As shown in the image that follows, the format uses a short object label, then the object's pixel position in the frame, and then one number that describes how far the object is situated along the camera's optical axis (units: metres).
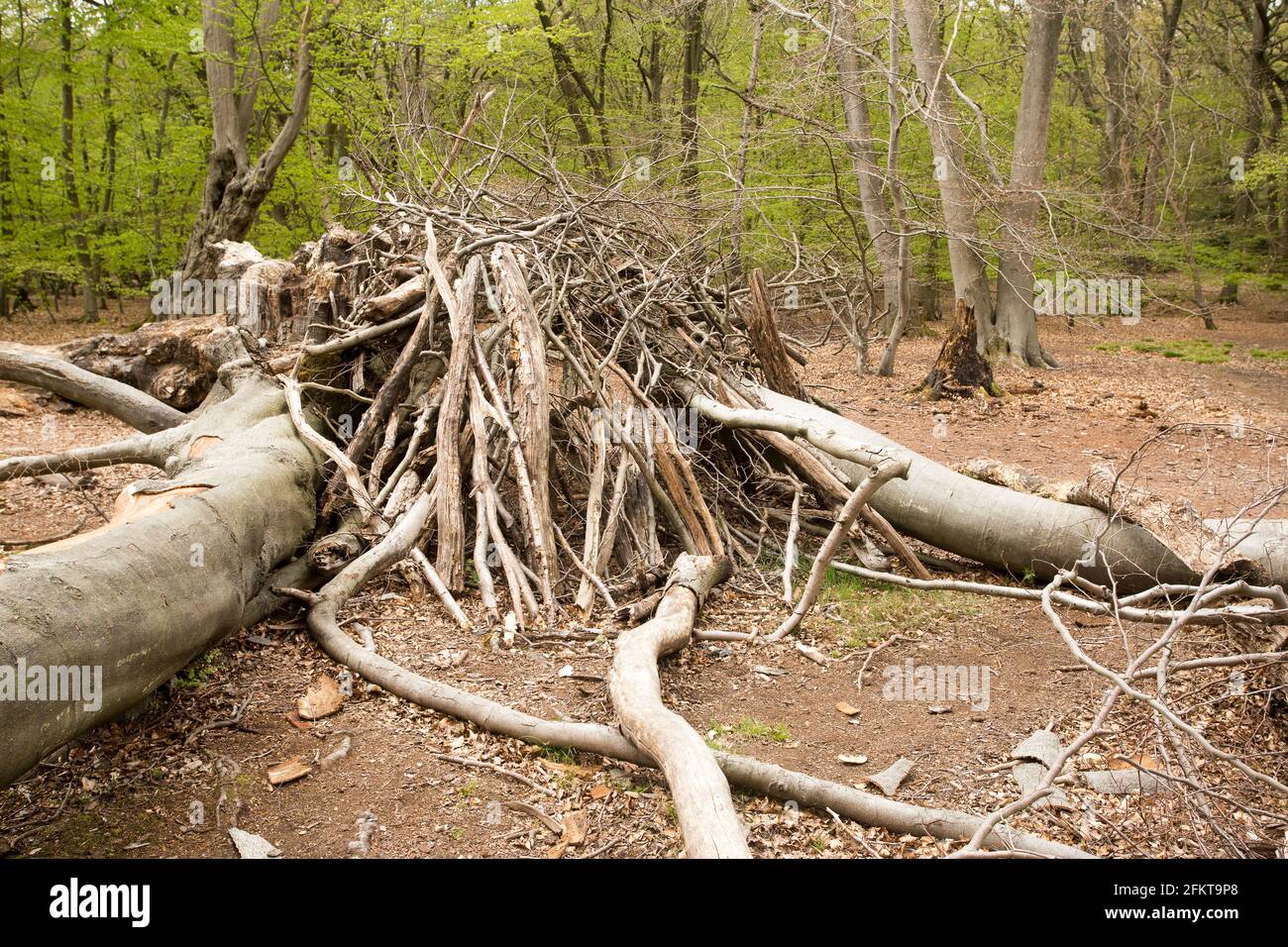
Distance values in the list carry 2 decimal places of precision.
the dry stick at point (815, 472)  5.70
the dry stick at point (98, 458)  5.30
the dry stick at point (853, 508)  4.05
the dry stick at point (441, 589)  4.52
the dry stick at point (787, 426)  4.53
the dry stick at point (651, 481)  5.27
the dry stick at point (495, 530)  4.67
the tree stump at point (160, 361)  7.83
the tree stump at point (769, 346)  6.64
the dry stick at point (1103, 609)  3.51
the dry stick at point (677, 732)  2.51
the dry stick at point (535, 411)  4.82
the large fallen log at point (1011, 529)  4.89
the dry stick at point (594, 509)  4.76
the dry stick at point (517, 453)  4.84
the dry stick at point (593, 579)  4.74
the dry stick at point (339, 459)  4.97
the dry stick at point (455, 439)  4.92
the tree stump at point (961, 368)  10.98
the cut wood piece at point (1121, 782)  3.38
